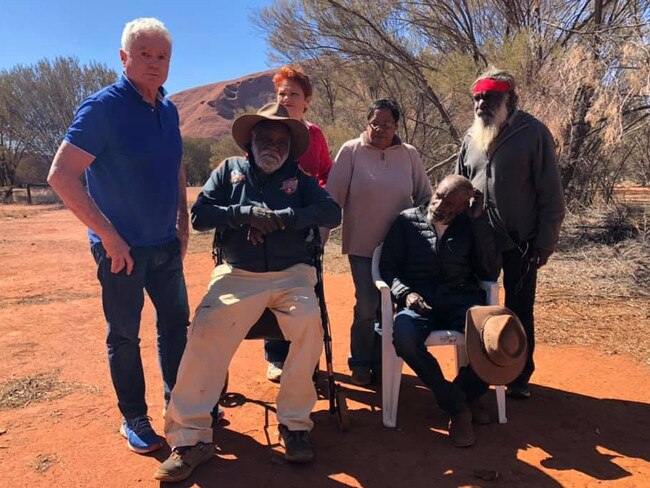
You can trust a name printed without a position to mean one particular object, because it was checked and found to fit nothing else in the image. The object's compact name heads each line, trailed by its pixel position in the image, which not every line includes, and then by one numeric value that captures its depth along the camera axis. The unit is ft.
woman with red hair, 11.14
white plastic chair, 10.05
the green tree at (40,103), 96.94
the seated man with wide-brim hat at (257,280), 8.61
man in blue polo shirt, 7.89
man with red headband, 10.11
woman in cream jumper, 11.23
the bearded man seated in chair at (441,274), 9.52
